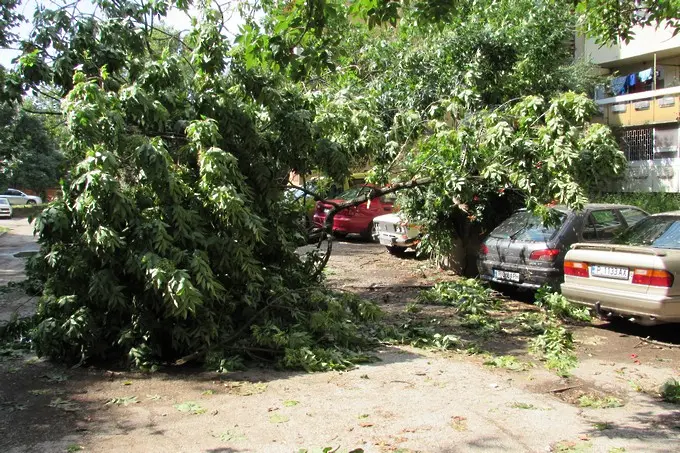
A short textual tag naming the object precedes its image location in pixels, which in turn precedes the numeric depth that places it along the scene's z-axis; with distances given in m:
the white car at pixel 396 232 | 13.81
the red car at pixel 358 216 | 17.67
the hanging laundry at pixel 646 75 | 21.53
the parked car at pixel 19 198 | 41.91
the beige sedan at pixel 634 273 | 6.71
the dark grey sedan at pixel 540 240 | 8.88
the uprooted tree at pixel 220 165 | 5.88
